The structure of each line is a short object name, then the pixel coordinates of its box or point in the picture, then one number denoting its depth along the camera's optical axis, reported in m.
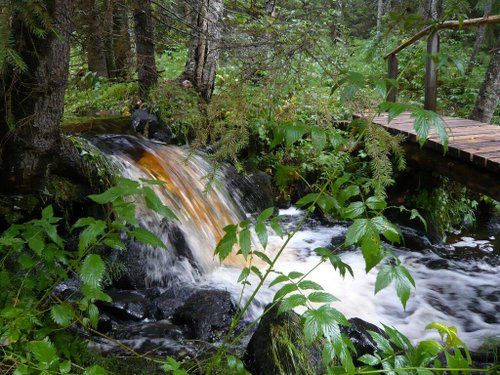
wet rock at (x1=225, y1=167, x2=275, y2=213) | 7.29
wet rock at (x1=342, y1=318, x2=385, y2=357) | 3.42
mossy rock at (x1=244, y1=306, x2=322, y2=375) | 2.90
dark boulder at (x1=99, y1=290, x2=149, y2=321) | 4.07
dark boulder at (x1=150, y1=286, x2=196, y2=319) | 4.21
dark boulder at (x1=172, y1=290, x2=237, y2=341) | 3.93
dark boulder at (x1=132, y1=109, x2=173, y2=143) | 7.28
